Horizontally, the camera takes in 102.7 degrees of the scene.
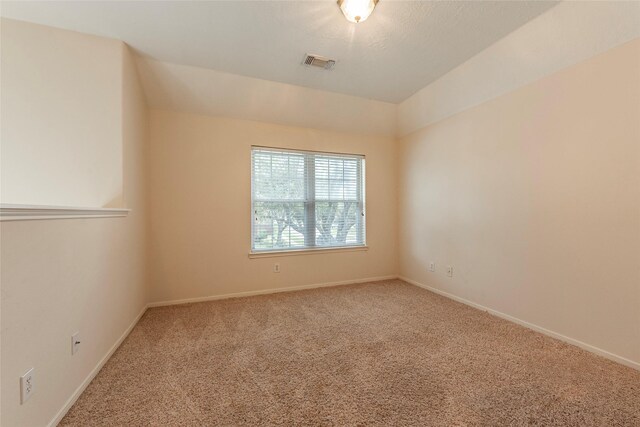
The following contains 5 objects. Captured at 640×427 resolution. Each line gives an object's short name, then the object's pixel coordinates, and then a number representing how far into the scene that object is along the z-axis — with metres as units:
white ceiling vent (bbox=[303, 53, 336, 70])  2.51
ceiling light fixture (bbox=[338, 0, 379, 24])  1.79
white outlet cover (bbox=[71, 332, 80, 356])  1.43
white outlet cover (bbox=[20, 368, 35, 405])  1.07
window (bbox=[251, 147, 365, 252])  3.43
